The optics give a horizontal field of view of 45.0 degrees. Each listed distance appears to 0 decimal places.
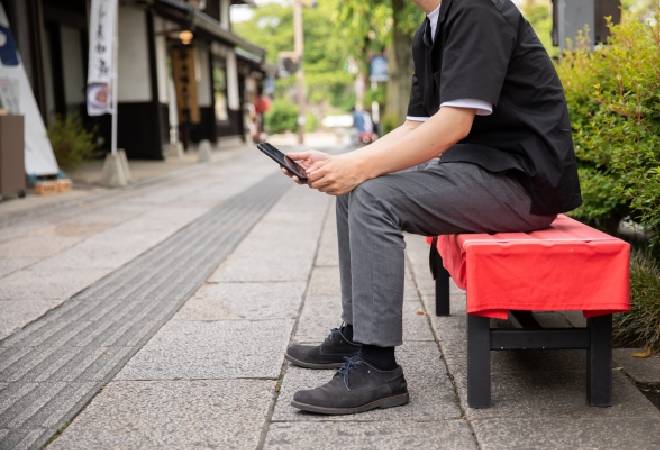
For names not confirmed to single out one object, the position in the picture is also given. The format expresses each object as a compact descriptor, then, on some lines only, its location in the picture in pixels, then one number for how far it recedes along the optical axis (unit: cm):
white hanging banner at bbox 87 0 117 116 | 1168
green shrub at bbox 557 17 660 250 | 335
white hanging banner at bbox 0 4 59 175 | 1014
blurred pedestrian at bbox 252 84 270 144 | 3052
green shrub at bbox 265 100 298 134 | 4638
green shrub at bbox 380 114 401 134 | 1640
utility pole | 3489
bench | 257
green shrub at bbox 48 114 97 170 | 1234
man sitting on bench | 264
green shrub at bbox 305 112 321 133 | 5397
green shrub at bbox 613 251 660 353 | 331
